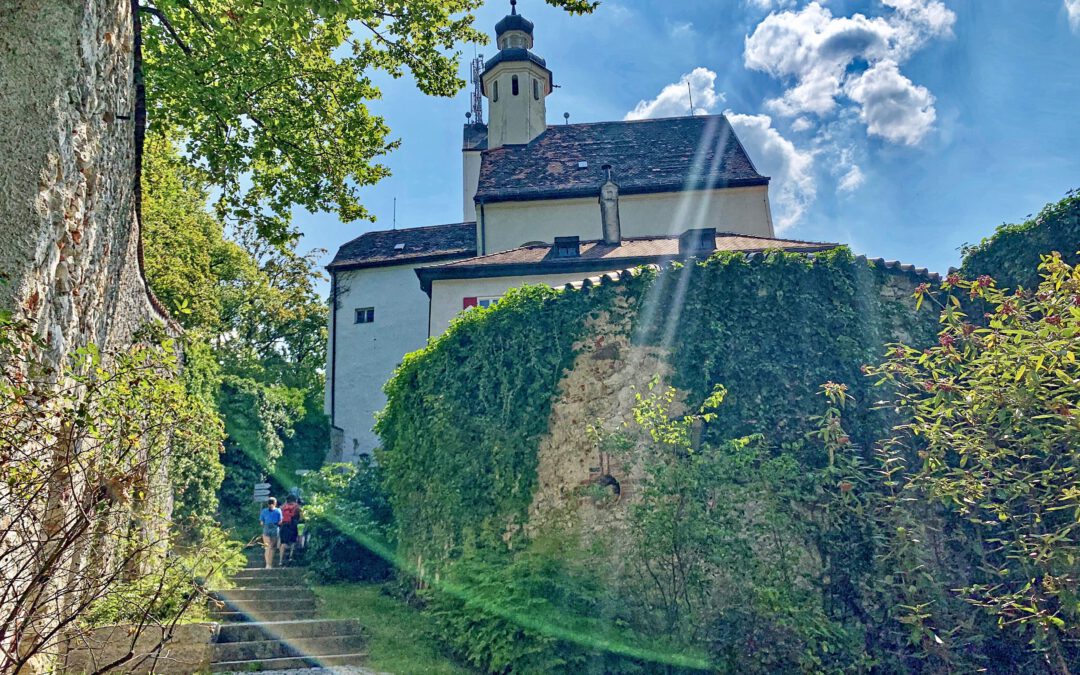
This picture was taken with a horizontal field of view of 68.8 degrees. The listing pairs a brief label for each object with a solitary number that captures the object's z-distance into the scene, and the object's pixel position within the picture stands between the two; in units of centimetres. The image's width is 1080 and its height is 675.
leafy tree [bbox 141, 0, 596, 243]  930
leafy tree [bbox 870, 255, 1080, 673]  529
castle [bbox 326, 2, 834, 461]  1858
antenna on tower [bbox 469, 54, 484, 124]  3988
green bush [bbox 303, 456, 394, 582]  1345
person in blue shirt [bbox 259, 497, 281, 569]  1443
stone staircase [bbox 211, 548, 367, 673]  866
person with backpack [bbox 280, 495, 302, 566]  1530
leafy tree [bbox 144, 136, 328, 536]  1507
